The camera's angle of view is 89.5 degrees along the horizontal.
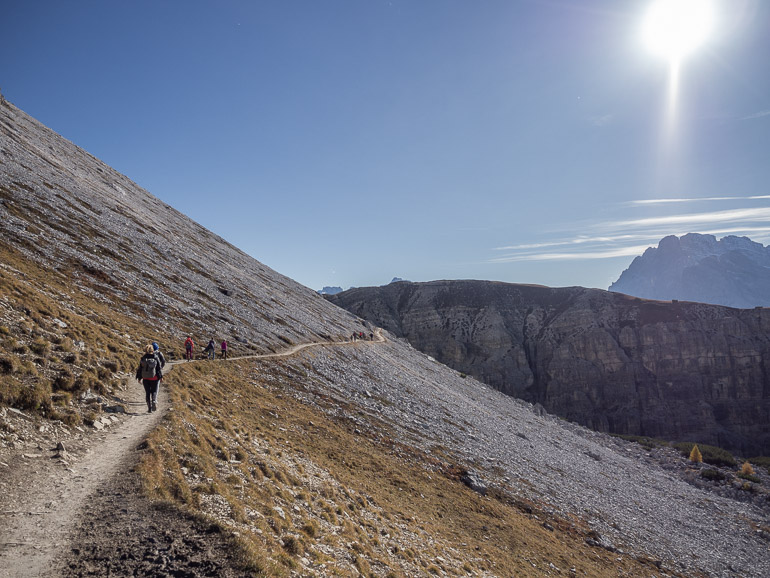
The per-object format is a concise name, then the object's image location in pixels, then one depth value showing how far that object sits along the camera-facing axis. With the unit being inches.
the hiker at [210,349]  1355.6
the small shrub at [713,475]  2302.8
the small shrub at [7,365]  547.5
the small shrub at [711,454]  2790.4
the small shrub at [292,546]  446.6
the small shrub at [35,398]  519.2
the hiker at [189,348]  1285.7
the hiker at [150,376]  681.6
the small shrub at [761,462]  2895.7
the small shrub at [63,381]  599.4
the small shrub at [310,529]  523.1
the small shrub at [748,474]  2345.0
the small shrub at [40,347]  644.7
